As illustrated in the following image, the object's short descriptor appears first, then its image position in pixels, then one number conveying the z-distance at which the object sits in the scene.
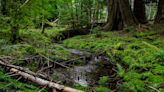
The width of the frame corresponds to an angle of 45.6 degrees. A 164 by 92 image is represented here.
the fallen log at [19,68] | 3.56
